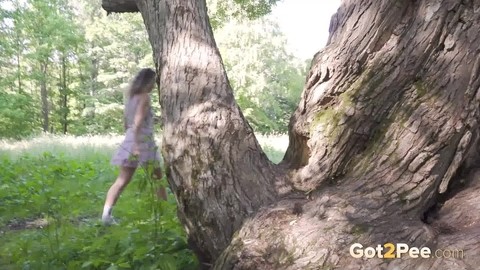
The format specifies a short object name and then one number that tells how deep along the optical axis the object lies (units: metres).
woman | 4.41
